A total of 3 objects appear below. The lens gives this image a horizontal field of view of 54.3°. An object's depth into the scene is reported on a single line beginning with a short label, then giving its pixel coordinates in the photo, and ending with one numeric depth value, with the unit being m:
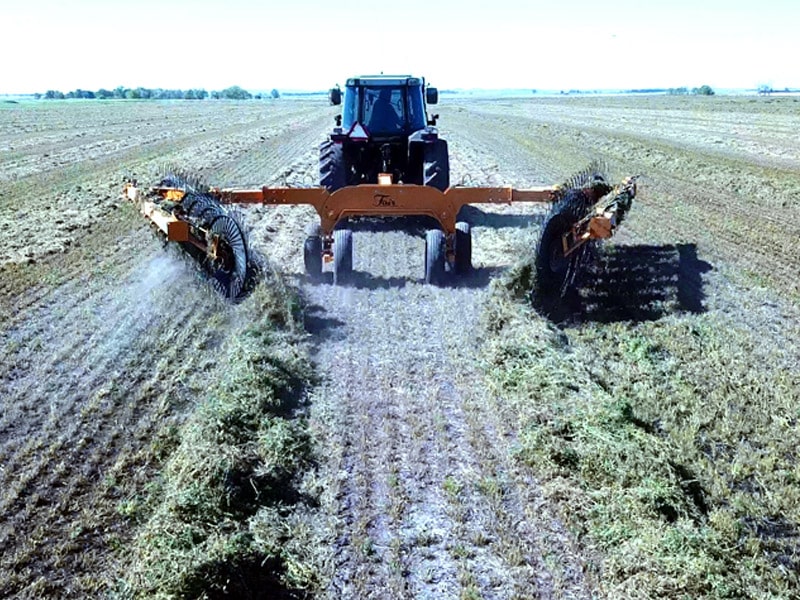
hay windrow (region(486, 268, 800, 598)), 3.79
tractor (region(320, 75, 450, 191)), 10.88
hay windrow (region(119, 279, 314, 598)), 3.66
